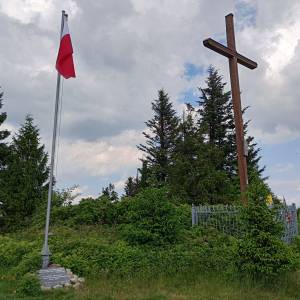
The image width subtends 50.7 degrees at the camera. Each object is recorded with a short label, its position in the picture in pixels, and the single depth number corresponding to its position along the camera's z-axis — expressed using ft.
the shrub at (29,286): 19.96
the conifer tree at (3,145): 66.40
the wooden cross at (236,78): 29.62
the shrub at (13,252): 26.02
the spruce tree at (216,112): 75.42
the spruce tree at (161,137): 89.30
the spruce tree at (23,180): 52.56
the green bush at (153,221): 25.49
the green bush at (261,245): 20.69
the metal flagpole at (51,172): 22.11
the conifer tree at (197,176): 51.22
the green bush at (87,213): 33.52
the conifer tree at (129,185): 119.00
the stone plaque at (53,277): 21.10
